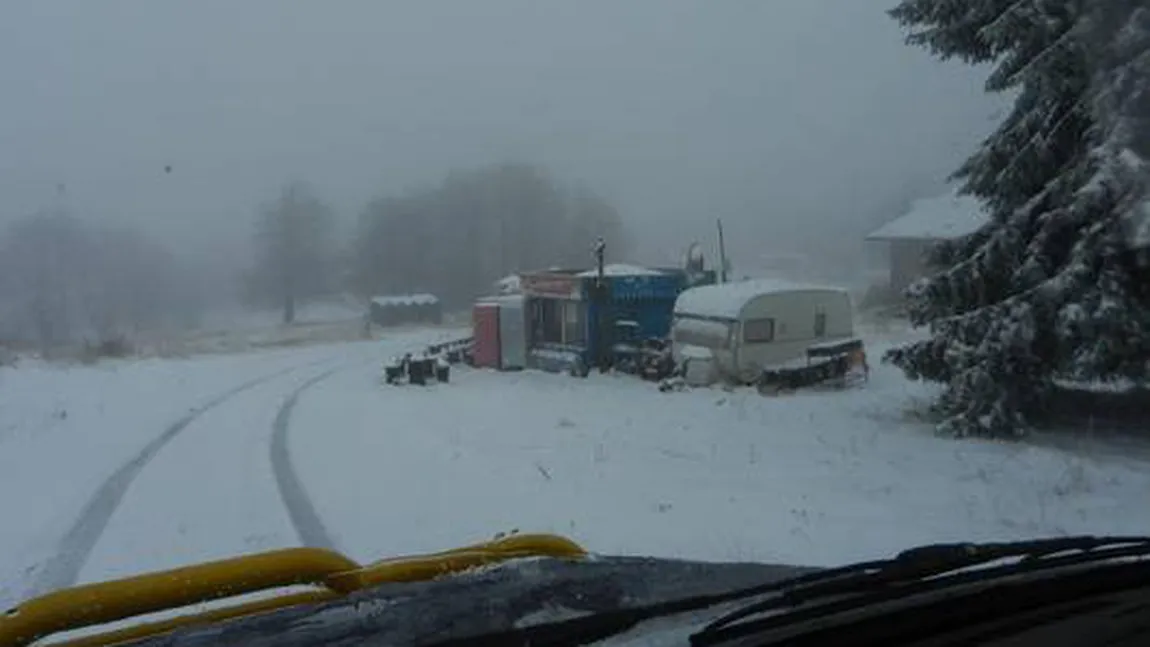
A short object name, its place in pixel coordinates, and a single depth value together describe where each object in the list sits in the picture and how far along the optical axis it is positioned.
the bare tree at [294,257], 101.00
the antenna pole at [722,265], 38.33
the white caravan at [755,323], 28.06
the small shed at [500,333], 37.50
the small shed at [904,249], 56.09
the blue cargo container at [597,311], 33.97
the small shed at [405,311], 80.11
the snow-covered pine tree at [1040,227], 13.64
